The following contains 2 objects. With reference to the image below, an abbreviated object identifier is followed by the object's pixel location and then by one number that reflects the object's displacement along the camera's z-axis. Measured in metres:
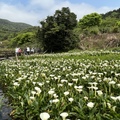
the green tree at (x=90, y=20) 39.13
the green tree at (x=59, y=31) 18.61
